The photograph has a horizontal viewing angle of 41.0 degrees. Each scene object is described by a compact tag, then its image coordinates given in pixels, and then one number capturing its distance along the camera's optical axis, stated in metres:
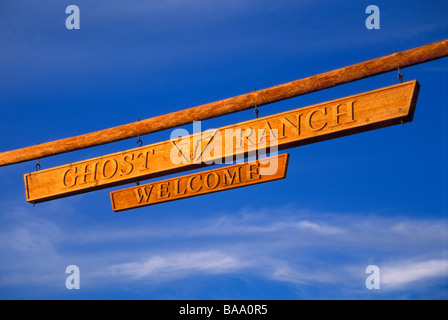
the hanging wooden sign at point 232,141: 6.29
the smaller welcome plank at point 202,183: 6.74
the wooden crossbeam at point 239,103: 6.53
